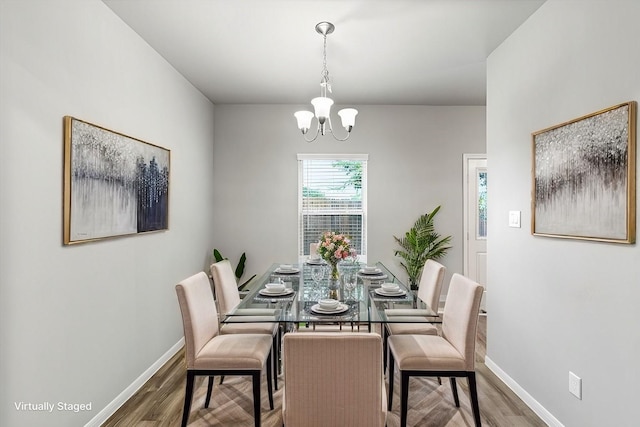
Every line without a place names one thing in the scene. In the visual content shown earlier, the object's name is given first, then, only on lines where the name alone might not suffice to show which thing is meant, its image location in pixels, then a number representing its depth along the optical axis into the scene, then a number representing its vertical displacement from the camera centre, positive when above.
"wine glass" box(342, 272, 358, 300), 2.69 -0.50
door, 4.92 +0.03
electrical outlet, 2.09 -0.95
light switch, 2.80 +0.00
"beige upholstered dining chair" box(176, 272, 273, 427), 2.13 -0.80
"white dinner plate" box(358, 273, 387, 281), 3.06 -0.49
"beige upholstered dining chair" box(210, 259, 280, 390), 2.67 -0.67
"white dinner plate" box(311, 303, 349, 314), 2.08 -0.52
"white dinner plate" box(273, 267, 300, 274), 3.33 -0.48
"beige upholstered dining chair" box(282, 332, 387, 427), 1.51 -0.68
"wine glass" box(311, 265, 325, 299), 2.72 -0.49
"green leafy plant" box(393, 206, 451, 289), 4.73 -0.36
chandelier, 2.68 +0.81
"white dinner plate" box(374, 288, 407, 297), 2.49 -0.51
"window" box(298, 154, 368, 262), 4.90 +0.23
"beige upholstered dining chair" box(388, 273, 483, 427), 2.11 -0.79
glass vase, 2.64 -0.48
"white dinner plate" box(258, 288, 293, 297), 2.53 -0.52
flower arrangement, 2.71 -0.23
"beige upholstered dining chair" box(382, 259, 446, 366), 2.63 -0.60
